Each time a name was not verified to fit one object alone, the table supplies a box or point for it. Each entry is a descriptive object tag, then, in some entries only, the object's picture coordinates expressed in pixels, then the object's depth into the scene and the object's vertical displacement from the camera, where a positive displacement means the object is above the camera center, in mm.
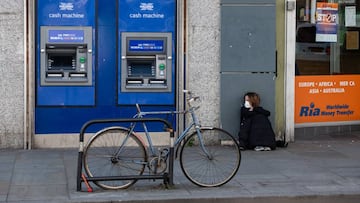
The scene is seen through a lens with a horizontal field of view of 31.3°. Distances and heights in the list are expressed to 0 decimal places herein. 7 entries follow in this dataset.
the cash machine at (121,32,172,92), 10195 +390
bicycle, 7215 -804
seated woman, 10195 -693
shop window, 11156 +881
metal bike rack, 7117 -828
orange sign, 11266 -208
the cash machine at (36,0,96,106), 9977 +531
